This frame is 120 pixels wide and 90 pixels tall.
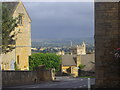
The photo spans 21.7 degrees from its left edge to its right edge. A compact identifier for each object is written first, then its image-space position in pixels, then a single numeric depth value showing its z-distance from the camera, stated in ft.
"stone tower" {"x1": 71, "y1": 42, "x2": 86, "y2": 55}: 407.77
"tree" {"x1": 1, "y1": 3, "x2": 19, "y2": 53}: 76.84
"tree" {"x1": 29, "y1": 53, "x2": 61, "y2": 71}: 199.01
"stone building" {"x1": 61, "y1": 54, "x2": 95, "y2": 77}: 285.23
